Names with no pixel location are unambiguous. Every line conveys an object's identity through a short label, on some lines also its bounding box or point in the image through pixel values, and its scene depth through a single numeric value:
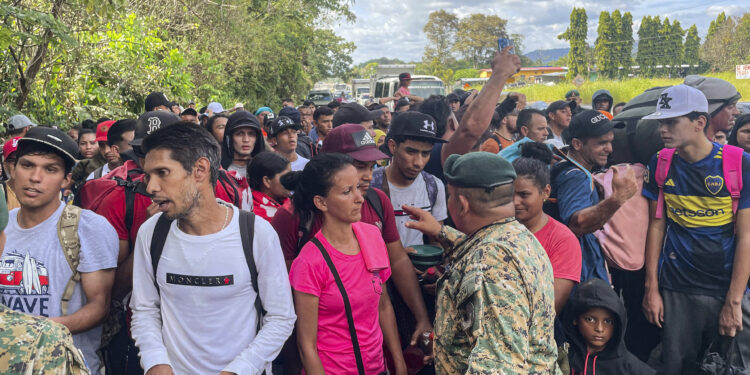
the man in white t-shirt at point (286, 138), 5.45
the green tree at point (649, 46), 70.00
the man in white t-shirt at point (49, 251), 2.43
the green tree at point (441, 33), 86.88
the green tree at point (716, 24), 63.83
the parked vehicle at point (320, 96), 28.53
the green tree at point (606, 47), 72.56
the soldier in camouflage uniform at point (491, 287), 1.88
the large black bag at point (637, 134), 4.16
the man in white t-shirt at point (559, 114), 6.74
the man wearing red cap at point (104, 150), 4.09
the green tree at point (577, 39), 72.62
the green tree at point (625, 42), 71.44
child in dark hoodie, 3.35
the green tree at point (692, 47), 68.25
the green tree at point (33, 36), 4.70
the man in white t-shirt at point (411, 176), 3.55
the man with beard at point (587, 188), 3.09
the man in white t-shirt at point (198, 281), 2.31
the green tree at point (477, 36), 85.88
